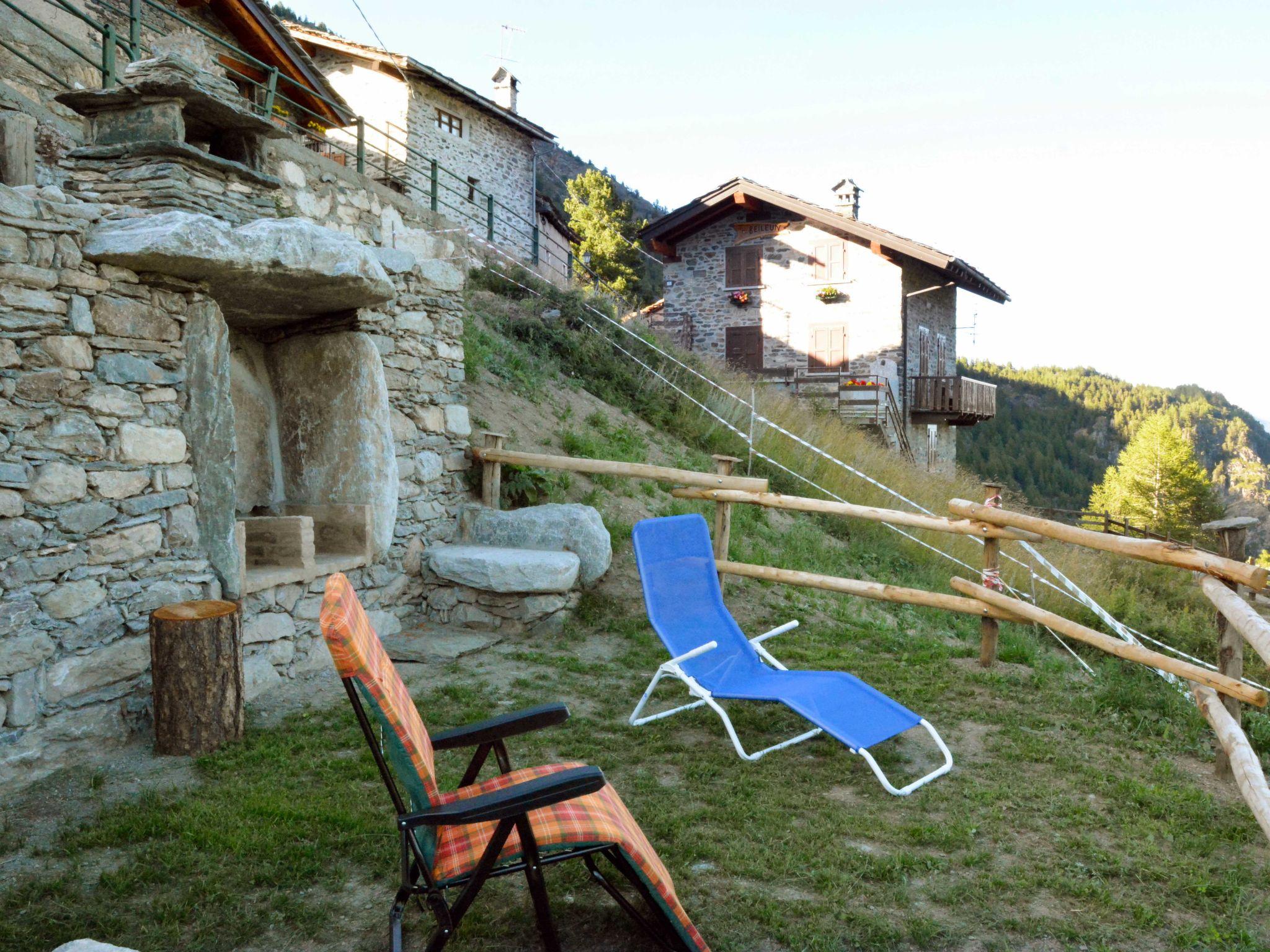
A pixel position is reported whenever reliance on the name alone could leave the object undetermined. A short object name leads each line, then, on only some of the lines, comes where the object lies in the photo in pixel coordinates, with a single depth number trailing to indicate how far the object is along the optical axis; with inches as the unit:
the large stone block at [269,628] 168.9
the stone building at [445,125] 716.7
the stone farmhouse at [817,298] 737.6
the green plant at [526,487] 249.4
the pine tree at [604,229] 947.3
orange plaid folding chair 74.7
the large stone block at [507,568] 211.8
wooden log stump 135.6
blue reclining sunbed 137.8
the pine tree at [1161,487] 1074.7
